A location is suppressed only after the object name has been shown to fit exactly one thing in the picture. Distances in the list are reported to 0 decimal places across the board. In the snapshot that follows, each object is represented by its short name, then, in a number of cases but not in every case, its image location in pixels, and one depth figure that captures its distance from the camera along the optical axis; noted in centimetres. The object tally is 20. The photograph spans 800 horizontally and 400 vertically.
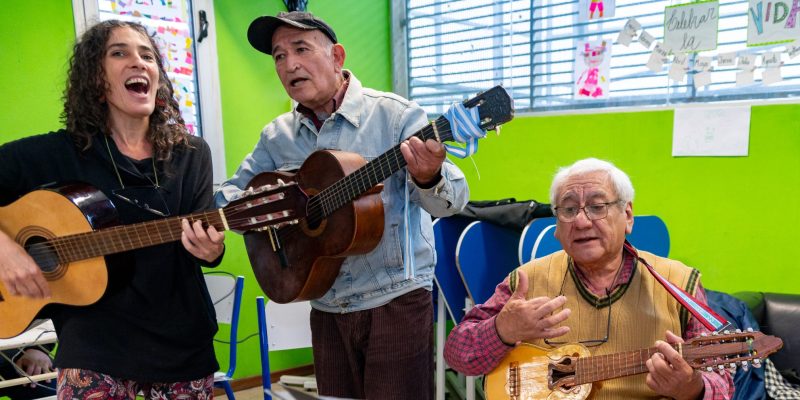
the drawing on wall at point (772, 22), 238
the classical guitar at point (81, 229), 150
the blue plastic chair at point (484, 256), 252
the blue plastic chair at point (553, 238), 221
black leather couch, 232
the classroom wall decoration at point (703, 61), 246
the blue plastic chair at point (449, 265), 273
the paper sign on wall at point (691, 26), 256
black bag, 247
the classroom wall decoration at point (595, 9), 287
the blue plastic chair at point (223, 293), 279
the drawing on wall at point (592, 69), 294
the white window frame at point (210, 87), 328
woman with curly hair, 146
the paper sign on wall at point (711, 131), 254
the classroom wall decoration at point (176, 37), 305
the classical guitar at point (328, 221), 150
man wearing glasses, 143
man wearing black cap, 161
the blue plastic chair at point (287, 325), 291
